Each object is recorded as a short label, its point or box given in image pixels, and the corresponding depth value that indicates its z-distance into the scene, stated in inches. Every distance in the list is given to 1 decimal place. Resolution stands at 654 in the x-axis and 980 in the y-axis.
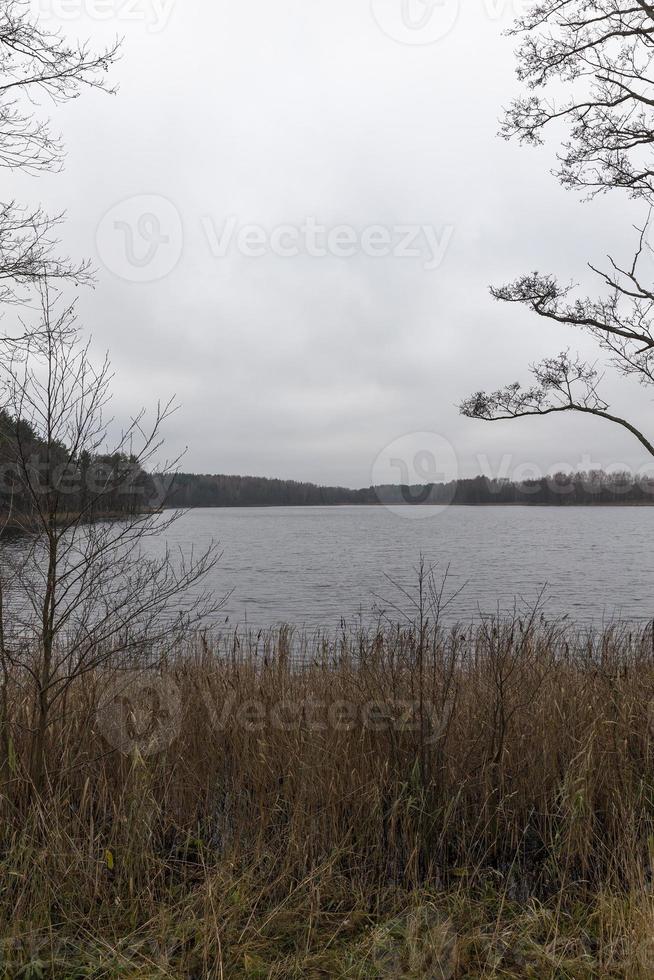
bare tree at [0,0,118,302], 282.8
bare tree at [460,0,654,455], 315.9
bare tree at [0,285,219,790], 156.8
